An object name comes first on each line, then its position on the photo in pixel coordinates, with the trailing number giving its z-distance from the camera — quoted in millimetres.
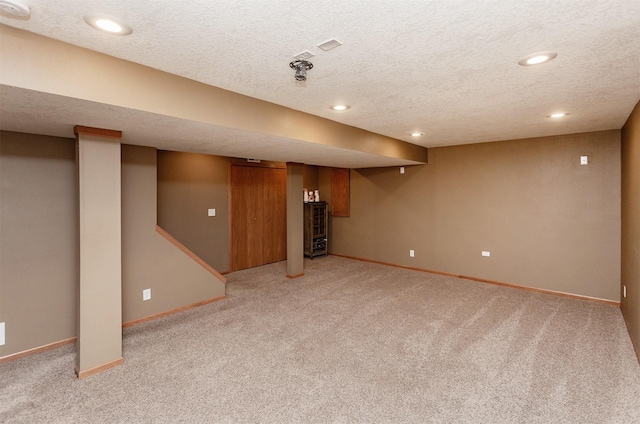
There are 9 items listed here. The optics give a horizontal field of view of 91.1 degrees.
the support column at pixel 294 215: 5379
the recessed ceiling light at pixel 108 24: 1521
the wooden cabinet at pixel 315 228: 6891
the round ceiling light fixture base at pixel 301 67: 2025
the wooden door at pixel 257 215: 5809
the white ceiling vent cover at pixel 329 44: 1748
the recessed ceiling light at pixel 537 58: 1920
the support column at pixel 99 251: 2479
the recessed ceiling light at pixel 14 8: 1377
